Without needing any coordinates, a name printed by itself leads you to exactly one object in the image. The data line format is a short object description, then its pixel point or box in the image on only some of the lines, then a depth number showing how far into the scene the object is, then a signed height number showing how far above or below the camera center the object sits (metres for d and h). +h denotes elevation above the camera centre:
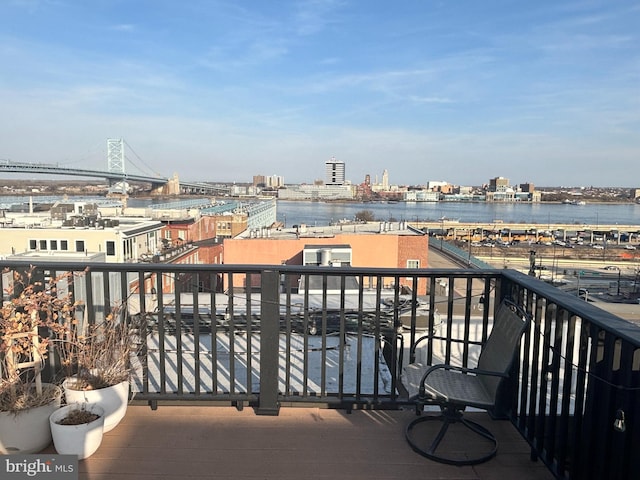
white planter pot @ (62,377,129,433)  1.92 -0.89
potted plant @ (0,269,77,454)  1.79 -0.79
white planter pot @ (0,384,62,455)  1.79 -0.95
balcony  1.42 -0.97
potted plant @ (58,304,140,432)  1.96 -0.79
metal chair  1.81 -0.80
